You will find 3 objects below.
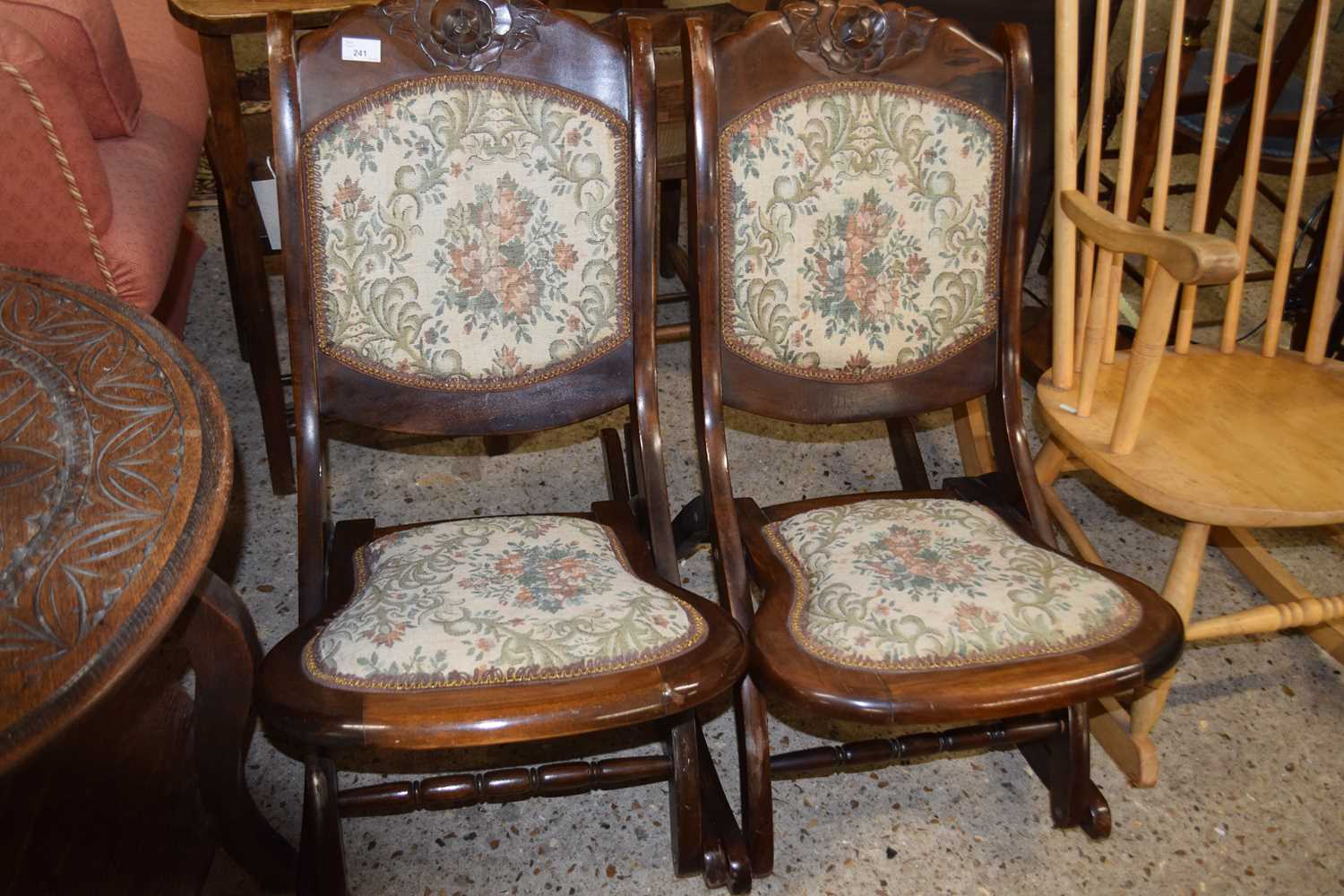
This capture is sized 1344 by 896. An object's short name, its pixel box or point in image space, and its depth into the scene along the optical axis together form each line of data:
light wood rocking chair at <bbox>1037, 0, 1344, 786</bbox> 1.46
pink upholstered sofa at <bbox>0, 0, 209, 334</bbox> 1.53
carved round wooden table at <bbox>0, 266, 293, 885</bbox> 0.85
